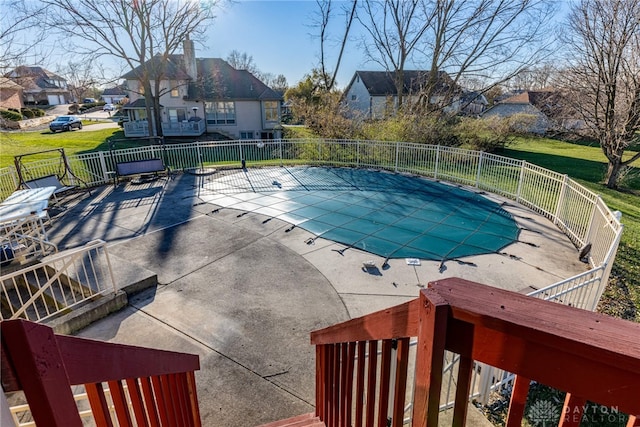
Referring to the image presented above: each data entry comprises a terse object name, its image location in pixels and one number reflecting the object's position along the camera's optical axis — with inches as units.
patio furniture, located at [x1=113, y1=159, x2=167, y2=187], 439.2
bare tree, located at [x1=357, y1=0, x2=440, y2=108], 749.9
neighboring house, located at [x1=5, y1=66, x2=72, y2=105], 1984.5
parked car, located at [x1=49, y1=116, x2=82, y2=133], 1185.4
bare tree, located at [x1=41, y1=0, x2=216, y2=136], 676.7
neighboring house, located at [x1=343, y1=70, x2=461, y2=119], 743.7
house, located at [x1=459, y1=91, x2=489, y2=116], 763.8
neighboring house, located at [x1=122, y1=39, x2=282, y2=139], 1029.8
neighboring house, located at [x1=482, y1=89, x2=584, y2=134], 636.1
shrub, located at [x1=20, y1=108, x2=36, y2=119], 1366.9
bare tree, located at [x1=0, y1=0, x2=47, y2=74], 400.8
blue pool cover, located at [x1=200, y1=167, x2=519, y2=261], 279.9
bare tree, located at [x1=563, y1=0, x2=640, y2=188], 478.3
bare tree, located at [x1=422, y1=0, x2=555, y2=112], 670.5
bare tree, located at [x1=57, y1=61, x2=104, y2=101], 703.7
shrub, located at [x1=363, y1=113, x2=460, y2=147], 592.4
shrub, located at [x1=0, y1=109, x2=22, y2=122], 1088.8
